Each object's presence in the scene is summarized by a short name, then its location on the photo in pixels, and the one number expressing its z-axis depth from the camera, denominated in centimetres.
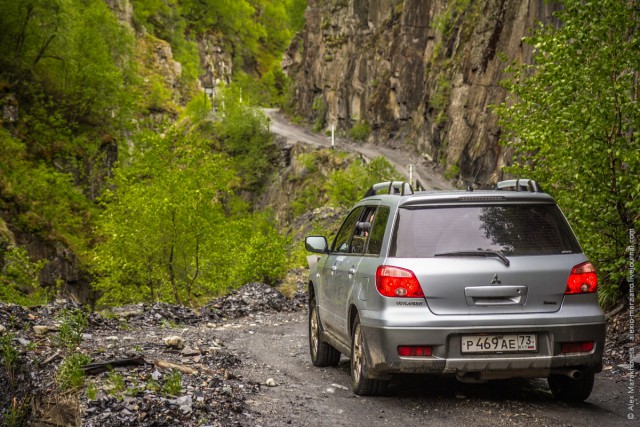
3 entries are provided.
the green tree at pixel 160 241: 2098
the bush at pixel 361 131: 5275
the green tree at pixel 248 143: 5872
